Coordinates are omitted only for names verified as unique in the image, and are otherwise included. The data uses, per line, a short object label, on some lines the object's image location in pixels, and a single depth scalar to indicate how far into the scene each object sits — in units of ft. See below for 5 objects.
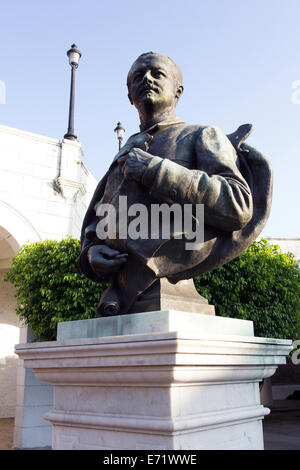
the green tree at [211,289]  28.96
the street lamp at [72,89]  39.04
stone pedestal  6.31
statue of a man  7.59
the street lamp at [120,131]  46.09
